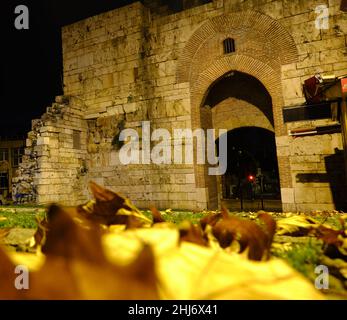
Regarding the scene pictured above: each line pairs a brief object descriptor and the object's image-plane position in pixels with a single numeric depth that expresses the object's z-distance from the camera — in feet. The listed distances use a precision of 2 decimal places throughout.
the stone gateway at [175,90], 23.32
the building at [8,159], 76.54
